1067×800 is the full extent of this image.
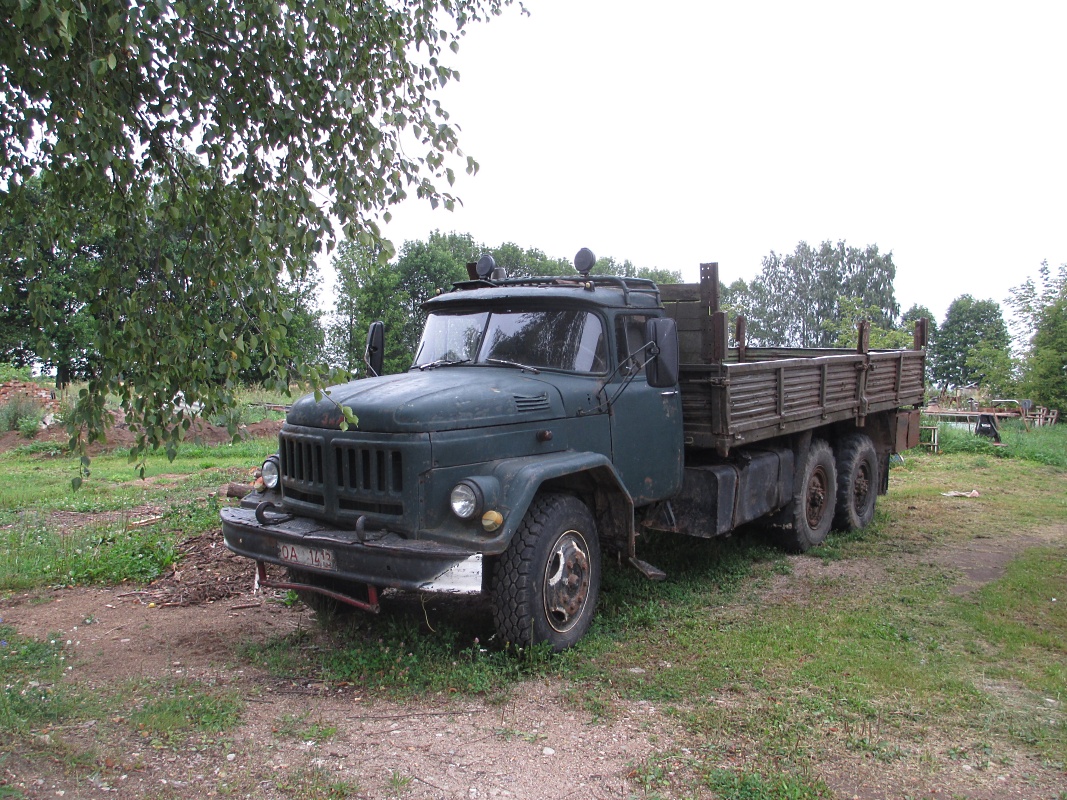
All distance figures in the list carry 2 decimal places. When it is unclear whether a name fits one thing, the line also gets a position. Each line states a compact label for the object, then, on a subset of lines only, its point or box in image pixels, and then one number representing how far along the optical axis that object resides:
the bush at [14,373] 24.62
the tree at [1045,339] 26.16
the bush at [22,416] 19.62
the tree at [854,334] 23.88
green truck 4.62
